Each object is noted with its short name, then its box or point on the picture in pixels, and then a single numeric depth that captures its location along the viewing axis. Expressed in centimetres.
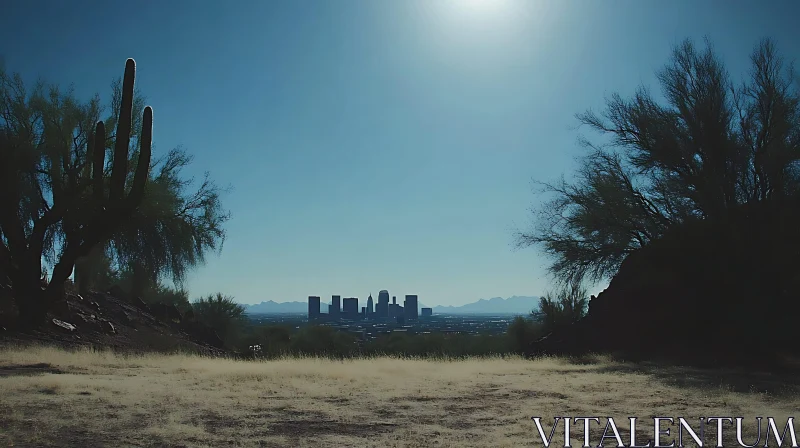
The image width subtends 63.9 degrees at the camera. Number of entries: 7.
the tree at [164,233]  2167
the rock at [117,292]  3086
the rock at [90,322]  2265
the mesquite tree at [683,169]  2030
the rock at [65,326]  2103
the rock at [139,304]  2997
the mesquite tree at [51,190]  1936
